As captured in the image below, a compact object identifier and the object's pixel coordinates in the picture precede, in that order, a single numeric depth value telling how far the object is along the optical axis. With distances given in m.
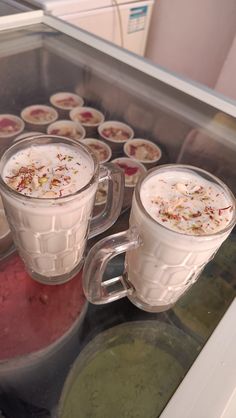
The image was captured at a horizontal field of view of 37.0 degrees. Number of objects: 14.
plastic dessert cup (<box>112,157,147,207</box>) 0.83
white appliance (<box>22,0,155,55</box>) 1.18
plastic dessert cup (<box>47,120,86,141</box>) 1.01
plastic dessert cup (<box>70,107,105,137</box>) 1.04
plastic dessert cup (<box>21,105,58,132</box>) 1.00
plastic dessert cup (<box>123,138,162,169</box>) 0.94
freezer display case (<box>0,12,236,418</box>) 0.48
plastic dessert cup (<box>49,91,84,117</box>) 1.08
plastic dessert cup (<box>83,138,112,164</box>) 0.96
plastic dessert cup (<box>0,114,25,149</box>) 0.93
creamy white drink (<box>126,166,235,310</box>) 0.45
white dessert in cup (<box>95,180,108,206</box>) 0.78
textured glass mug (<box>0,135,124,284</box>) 0.46
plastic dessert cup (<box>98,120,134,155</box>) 1.00
